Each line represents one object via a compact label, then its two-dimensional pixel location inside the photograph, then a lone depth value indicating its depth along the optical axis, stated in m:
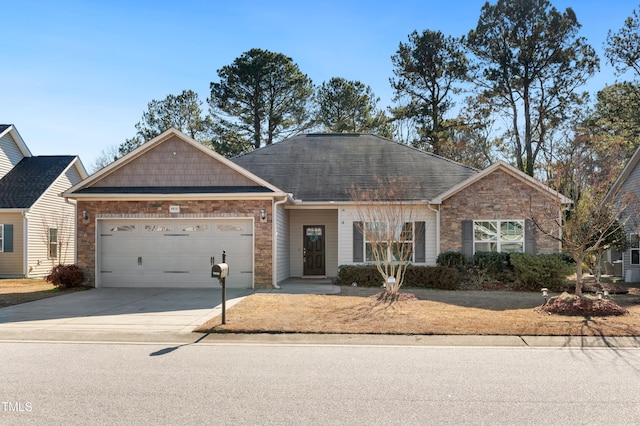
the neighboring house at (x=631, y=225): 18.98
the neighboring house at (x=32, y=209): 21.77
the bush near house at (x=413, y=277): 16.39
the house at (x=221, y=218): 16.16
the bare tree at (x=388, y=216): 14.49
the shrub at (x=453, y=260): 17.32
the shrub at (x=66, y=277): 15.89
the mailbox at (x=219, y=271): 9.52
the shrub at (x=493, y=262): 17.05
